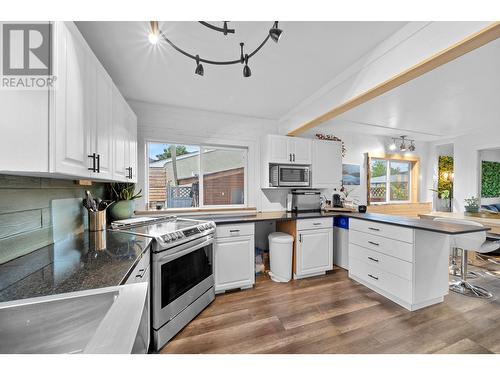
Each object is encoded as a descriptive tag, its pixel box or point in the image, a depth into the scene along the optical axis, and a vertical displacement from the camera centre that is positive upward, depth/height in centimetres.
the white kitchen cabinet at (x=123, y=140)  180 +46
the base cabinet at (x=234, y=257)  241 -86
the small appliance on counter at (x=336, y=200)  356 -24
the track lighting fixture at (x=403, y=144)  457 +98
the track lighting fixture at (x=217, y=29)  118 +97
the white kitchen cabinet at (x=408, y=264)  206 -83
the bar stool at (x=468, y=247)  225 -70
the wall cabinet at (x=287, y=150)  319 +58
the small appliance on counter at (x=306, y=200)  332 -23
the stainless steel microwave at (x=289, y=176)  317 +17
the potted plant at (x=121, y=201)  224 -17
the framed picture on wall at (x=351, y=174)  417 +26
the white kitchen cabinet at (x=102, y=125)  140 +45
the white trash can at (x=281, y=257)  273 -95
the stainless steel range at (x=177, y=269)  160 -75
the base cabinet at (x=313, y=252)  279 -92
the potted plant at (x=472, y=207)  349 -34
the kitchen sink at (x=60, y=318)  71 -49
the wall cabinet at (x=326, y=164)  345 +38
